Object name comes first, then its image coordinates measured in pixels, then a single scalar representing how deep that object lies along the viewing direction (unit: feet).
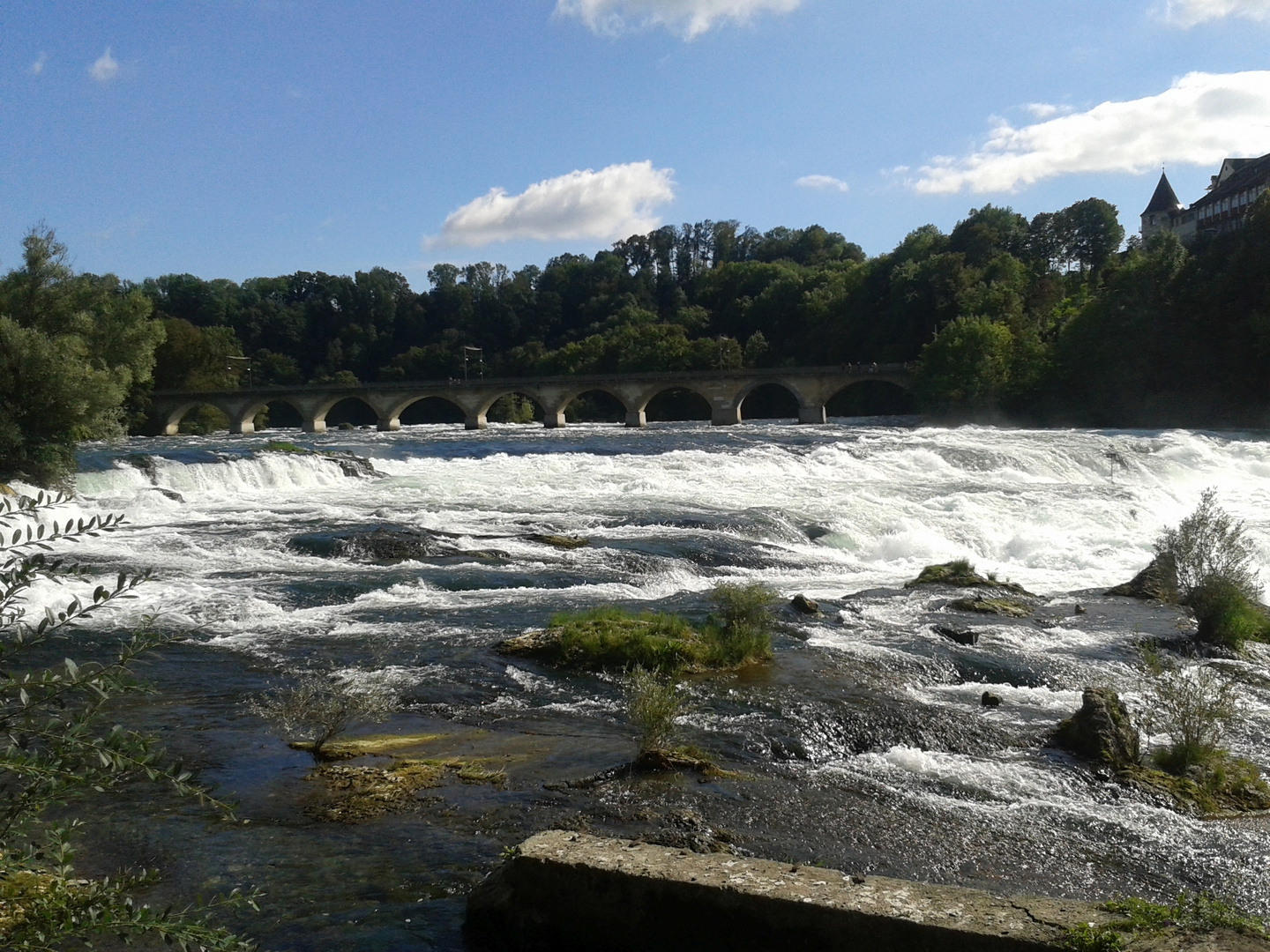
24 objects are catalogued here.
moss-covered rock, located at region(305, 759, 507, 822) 22.82
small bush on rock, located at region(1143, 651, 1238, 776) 25.82
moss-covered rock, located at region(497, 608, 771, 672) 34.86
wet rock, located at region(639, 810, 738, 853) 20.44
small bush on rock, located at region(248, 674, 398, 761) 27.17
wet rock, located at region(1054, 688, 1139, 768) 25.91
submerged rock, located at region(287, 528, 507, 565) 58.08
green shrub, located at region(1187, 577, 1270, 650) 40.09
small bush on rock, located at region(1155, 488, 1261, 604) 43.21
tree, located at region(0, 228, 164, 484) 85.92
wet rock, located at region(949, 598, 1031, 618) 44.39
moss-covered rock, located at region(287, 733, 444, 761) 26.45
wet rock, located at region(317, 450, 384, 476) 106.01
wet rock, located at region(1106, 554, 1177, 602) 48.21
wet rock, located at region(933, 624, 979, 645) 38.60
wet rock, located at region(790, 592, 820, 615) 43.37
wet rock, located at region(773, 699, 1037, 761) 27.55
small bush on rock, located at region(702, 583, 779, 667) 35.24
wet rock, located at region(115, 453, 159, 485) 92.43
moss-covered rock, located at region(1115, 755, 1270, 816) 23.68
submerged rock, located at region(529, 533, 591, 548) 60.80
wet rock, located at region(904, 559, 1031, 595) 50.78
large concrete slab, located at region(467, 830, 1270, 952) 14.15
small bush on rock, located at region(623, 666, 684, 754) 25.26
